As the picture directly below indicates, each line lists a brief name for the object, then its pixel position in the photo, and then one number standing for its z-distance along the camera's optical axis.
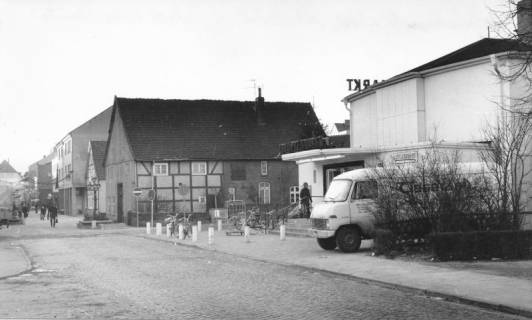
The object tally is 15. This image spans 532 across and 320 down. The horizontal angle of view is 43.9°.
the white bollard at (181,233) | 27.67
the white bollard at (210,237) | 24.80
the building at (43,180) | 113.38
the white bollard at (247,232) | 25.00
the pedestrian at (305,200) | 30.50
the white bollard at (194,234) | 26.30
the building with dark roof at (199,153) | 45.84
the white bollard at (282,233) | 24.89
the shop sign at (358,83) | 34.84
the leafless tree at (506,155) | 17.53
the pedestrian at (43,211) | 62.01
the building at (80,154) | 71.81
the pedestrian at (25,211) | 64.04
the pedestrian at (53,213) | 46.16
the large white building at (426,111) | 23.58
